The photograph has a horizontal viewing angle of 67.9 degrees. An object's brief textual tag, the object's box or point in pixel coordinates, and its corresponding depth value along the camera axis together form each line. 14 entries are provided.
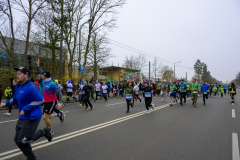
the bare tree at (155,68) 47.22
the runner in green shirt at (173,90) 13.78
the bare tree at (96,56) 27.81
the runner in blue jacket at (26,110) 3.15
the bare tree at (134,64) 43.34
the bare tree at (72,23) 20.52
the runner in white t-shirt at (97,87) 16.11
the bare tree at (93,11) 23.48
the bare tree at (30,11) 16.77
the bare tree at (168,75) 65.32
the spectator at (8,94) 10.25
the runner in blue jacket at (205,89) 14.20
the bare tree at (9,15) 15.72
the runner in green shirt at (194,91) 12.99
